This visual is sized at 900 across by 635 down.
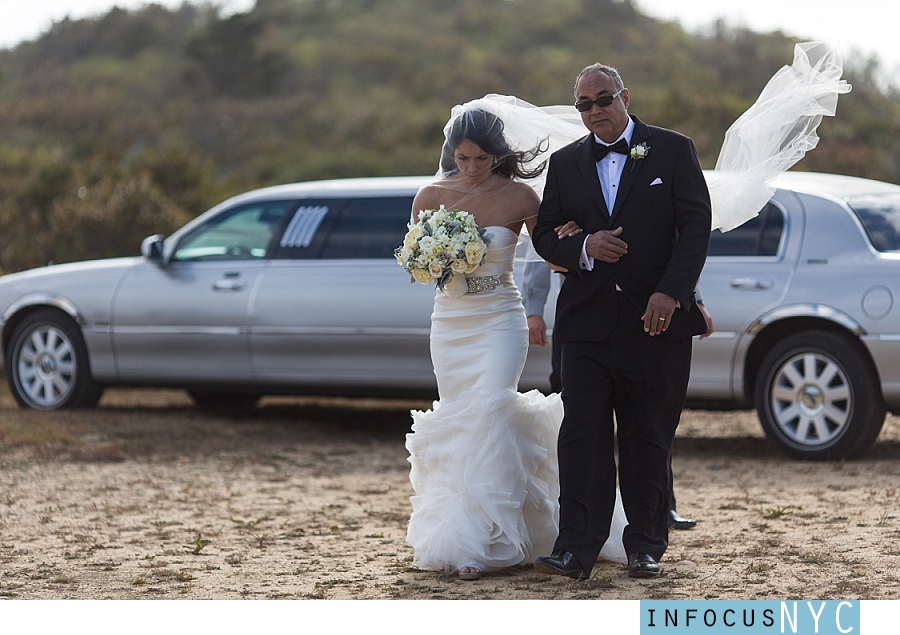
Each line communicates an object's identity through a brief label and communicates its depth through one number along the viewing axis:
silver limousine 14.05
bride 9.32
